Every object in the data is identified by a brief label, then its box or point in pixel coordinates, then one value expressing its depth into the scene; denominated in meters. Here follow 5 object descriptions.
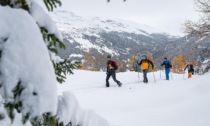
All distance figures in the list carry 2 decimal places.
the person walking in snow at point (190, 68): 22.10
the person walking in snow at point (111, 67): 16.81
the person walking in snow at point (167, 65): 20.87
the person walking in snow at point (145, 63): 18.81
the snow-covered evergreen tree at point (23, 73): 1.71
